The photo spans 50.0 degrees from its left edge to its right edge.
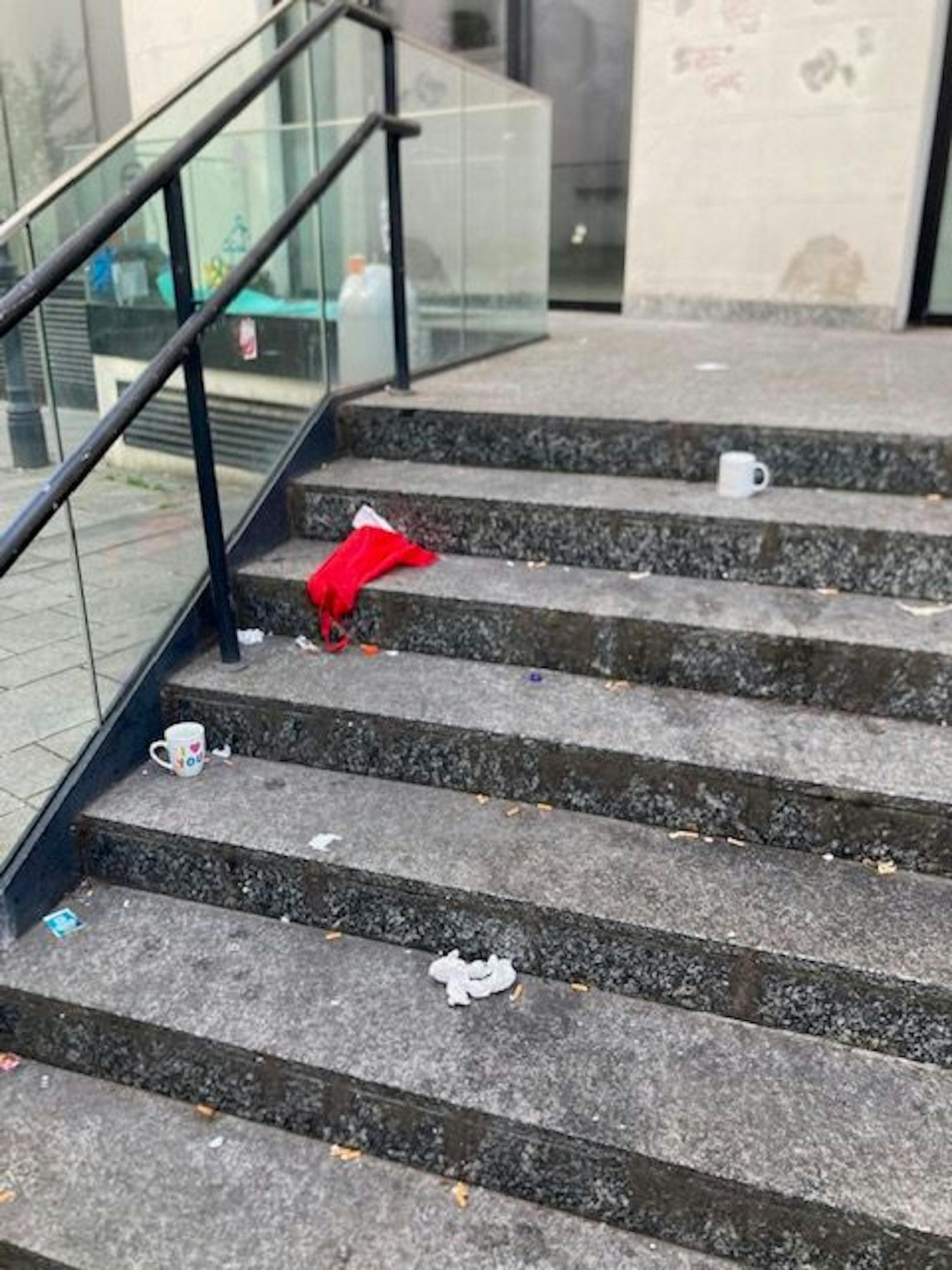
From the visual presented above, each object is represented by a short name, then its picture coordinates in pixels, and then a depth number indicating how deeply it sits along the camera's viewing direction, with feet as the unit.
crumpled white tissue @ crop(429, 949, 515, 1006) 5.99
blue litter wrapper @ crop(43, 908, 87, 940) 6.72
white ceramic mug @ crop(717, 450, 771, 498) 8.52
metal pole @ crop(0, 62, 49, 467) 7.07
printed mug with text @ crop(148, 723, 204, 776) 7.53
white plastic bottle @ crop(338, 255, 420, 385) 10.71
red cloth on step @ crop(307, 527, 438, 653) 8.34
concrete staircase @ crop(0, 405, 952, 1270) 5.14
